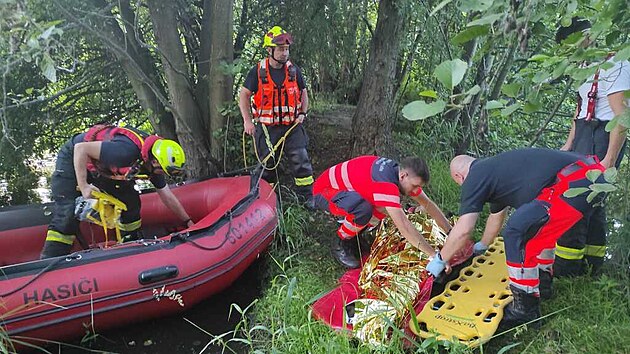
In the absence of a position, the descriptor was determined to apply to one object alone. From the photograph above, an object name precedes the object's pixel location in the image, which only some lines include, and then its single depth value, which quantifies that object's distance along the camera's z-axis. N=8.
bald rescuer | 2.51
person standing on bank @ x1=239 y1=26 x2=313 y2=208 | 4.12
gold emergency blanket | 2.53
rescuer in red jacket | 2.96
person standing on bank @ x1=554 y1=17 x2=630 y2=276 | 2.67
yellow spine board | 2.46
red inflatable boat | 2.74
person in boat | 3.29
